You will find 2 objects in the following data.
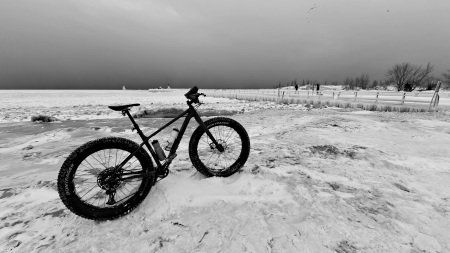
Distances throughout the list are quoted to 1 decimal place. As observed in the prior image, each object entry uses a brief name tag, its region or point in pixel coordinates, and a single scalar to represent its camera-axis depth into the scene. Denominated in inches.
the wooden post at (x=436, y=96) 575.9
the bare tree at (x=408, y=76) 2390.5
